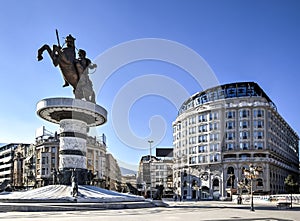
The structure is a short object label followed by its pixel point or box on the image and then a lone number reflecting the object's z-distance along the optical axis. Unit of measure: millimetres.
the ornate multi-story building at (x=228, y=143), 100250
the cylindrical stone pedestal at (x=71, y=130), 40500
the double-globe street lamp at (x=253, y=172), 43969
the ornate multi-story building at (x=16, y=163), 114956
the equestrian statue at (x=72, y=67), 43375
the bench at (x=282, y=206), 45844
